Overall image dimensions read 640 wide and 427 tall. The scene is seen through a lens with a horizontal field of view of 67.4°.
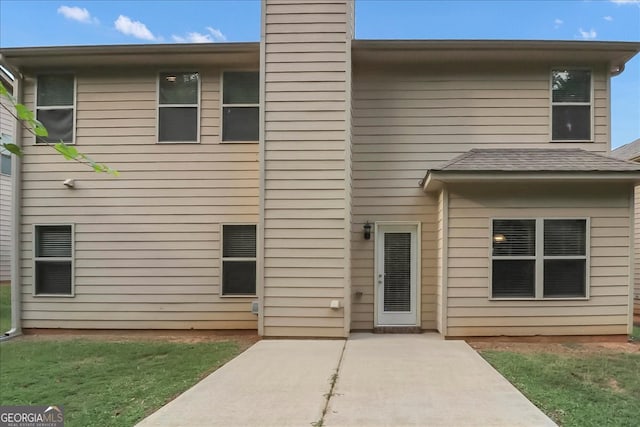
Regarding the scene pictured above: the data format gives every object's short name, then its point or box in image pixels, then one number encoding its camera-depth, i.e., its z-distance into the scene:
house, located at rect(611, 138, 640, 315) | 11.02
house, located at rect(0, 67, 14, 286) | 15.57
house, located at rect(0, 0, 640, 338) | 7.18
